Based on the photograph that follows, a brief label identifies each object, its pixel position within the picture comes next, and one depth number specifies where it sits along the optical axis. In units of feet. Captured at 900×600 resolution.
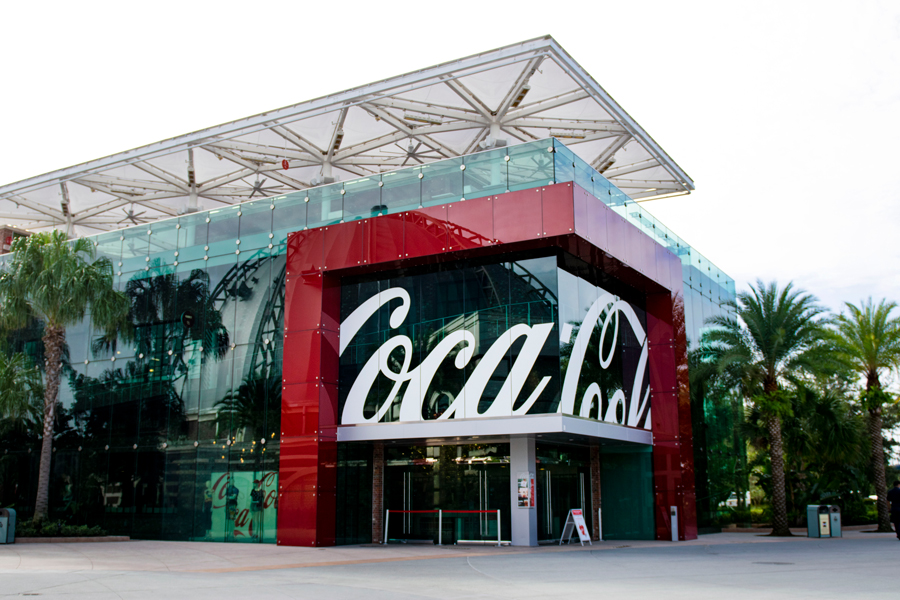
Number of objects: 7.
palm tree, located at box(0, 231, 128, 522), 82.84
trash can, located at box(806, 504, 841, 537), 89.35
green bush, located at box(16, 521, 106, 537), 76.18
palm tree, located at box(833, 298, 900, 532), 99.71
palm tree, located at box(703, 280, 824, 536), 93.76
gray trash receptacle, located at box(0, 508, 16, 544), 70.64
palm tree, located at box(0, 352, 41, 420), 91.50
